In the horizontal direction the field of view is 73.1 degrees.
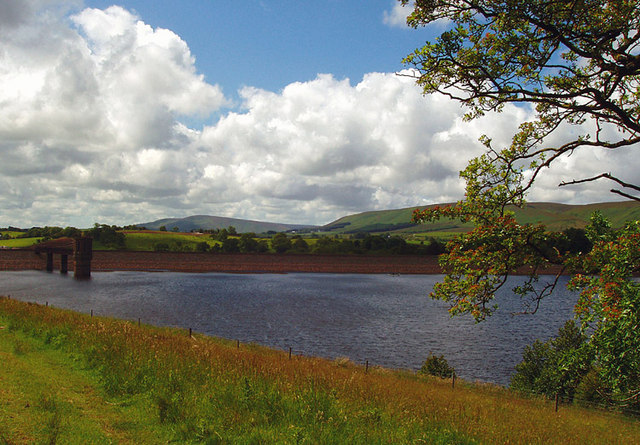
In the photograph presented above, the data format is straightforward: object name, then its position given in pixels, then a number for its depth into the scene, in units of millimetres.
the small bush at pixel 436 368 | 28316
